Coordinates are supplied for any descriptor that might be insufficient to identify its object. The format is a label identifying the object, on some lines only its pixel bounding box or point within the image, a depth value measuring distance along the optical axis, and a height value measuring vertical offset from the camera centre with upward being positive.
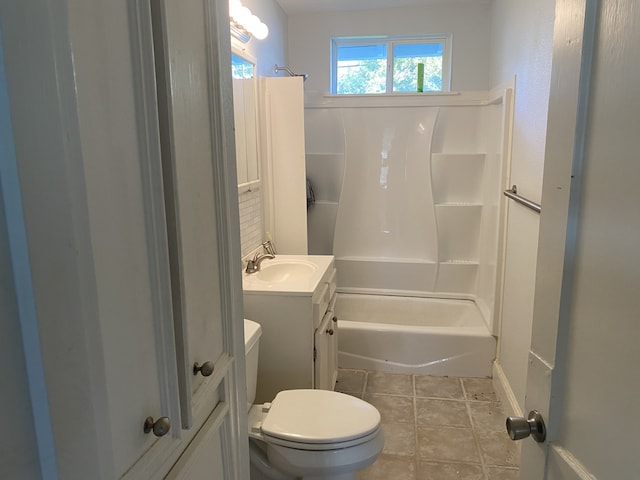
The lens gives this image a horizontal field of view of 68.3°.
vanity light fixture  2.26 +0.62
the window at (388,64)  3.62 +0.65
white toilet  1.60 -0.97
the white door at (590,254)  0.63 -0.16
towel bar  2.07 -0.25
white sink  2.13 -0.62
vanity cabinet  2.10 -0.83
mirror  2.46 +0.16
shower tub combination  3.52 -0.40
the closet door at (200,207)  0.77 -0.10
